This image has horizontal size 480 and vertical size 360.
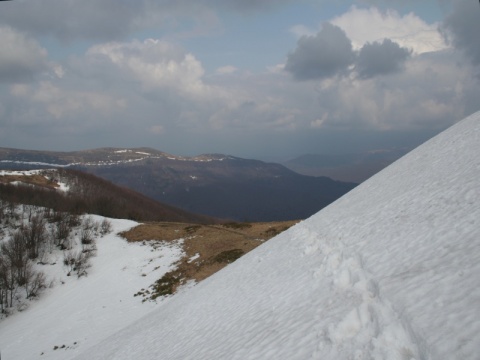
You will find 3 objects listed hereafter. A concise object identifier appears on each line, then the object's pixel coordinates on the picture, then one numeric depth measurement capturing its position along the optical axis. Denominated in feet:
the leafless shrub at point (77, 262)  135.95
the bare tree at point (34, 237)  150.00
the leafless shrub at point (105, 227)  176.96
